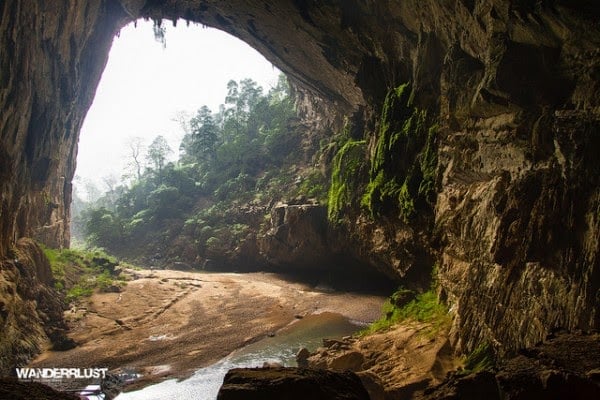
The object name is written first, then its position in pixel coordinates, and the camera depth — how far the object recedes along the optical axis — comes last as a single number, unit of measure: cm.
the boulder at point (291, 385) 339
